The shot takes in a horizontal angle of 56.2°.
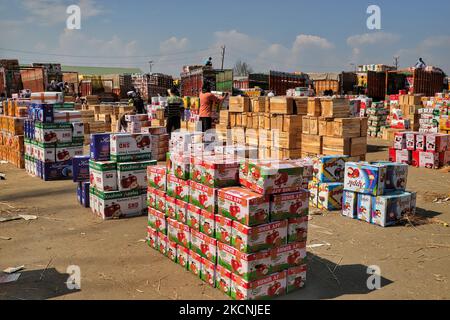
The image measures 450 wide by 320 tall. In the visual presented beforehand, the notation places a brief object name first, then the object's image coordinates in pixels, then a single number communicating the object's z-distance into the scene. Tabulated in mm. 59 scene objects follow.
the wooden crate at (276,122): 12844
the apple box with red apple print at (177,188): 5768
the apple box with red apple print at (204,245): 5273
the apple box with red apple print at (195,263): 5562
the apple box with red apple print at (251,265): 4742
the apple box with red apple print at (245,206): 4699
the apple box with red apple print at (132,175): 8180
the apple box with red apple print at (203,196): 5219
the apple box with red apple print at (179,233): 5793
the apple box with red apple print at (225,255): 4949
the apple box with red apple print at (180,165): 5723
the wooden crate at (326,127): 11578
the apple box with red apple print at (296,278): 5211
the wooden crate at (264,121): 13266
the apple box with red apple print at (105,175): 8086
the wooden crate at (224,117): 14930
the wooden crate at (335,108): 11562
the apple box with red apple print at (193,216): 5531
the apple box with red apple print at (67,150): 11781
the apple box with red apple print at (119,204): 8164
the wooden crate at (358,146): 11477
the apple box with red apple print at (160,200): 6348
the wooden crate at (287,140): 12578
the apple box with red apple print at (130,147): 8211
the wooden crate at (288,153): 12641
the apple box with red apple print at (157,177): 6309
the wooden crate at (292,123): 12536
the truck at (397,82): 28922
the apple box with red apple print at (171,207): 6070
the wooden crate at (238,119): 14469
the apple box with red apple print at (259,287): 4805
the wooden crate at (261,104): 13419
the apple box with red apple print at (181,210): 5812
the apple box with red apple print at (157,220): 6383
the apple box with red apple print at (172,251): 6133
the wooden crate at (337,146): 11284
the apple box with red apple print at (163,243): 6340
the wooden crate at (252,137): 13867
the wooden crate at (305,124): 12281
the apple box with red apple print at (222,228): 5000
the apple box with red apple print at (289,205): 4918
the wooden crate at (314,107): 12047
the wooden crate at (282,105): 12609
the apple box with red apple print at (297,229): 5114
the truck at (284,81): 26169
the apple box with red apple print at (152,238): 6636
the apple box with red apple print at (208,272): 5312
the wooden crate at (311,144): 11922
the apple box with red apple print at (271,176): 4820
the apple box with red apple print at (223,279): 5059
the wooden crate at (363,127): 11688
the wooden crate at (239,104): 14173
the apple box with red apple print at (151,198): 6625
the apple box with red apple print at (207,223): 5266
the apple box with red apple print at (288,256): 4992
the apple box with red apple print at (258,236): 4727
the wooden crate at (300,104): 12734
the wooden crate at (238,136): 14273
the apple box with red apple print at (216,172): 5207
